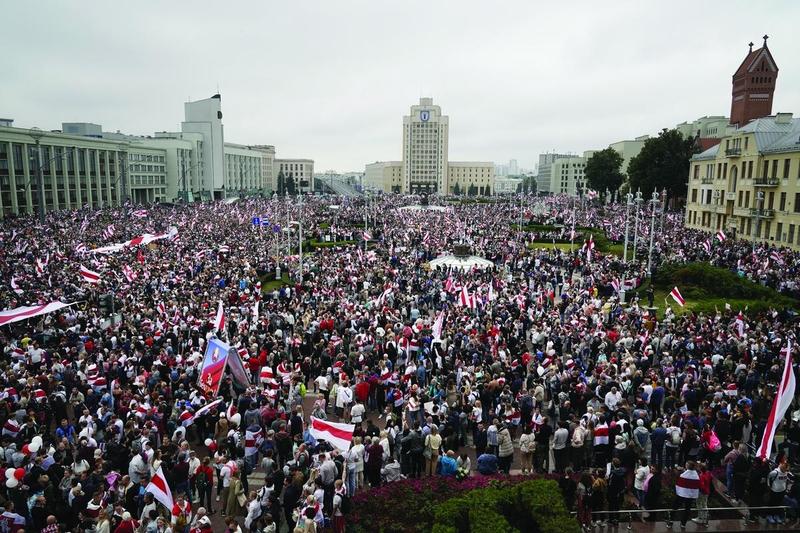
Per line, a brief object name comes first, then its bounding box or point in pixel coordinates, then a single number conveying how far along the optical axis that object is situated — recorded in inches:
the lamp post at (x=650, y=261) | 1178.6
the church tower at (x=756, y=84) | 2554.1
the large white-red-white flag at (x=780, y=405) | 386.6
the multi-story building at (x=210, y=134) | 4594.0
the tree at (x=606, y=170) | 3472.0
